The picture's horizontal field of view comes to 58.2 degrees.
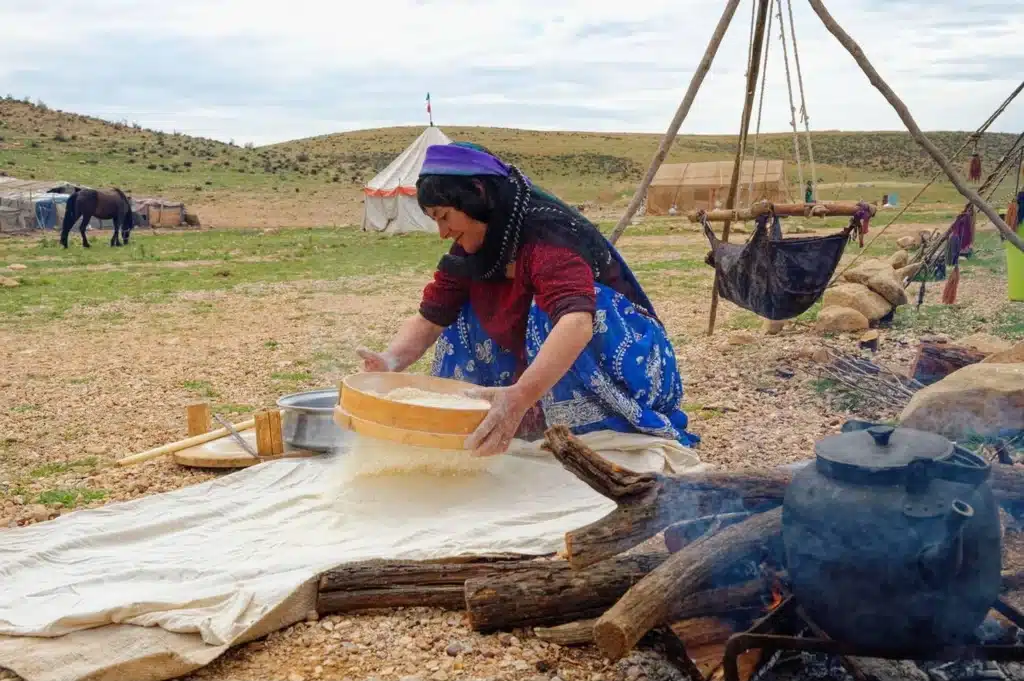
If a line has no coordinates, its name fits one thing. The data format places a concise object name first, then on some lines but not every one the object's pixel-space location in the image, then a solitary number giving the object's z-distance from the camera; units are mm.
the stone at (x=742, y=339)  6297
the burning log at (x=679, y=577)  1822
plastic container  7016
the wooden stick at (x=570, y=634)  2256
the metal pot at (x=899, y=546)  1714
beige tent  25688
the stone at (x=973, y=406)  3539
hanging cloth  5223
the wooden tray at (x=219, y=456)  3672
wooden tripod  4488
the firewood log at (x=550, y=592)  2232
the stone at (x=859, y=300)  6664
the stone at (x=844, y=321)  6441
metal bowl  3600
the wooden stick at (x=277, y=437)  3721
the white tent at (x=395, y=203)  20688
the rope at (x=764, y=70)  5489
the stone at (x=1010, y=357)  4109
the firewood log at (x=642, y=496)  2039
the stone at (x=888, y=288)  6859
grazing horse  17625
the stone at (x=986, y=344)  4707
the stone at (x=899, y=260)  9727
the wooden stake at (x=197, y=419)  4121
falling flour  3021
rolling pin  3775
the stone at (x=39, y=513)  3254
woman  2902
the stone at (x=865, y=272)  6992
